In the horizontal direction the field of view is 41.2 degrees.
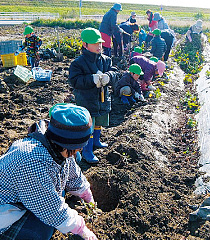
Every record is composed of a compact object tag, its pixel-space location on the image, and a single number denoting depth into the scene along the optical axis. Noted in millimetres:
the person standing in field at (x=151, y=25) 11016
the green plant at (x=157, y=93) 6316
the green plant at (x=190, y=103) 6098
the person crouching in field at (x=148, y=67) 6328
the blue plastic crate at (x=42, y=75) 6931
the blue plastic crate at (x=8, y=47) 7954
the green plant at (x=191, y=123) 5222
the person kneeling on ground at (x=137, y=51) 8059
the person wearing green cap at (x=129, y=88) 5859
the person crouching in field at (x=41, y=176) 1842
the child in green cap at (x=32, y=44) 7566
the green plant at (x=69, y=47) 9734
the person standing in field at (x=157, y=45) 8556
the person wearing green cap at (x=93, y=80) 3393
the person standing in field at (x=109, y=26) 7716
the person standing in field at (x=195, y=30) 12273
